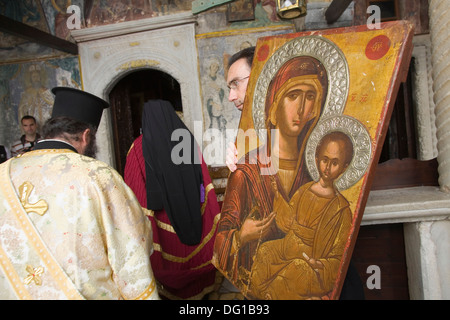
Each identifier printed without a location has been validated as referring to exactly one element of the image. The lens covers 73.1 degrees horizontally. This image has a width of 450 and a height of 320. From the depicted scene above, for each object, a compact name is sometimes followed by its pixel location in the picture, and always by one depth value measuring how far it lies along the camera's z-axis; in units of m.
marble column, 1.86
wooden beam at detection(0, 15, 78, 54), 3.79
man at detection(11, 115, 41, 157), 4.94
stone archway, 5.09
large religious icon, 1.30
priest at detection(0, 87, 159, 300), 1.35
